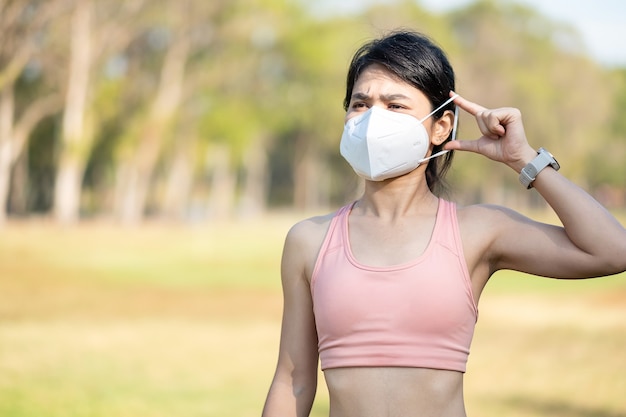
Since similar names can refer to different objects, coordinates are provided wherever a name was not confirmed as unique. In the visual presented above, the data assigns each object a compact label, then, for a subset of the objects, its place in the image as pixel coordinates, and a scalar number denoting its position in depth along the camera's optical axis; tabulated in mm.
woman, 2953
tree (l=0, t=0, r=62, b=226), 26153
